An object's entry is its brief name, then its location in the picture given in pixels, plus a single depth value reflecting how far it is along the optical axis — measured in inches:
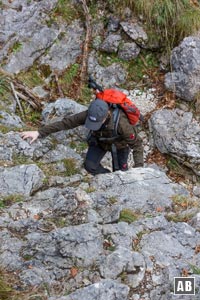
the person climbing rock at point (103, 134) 447.1
